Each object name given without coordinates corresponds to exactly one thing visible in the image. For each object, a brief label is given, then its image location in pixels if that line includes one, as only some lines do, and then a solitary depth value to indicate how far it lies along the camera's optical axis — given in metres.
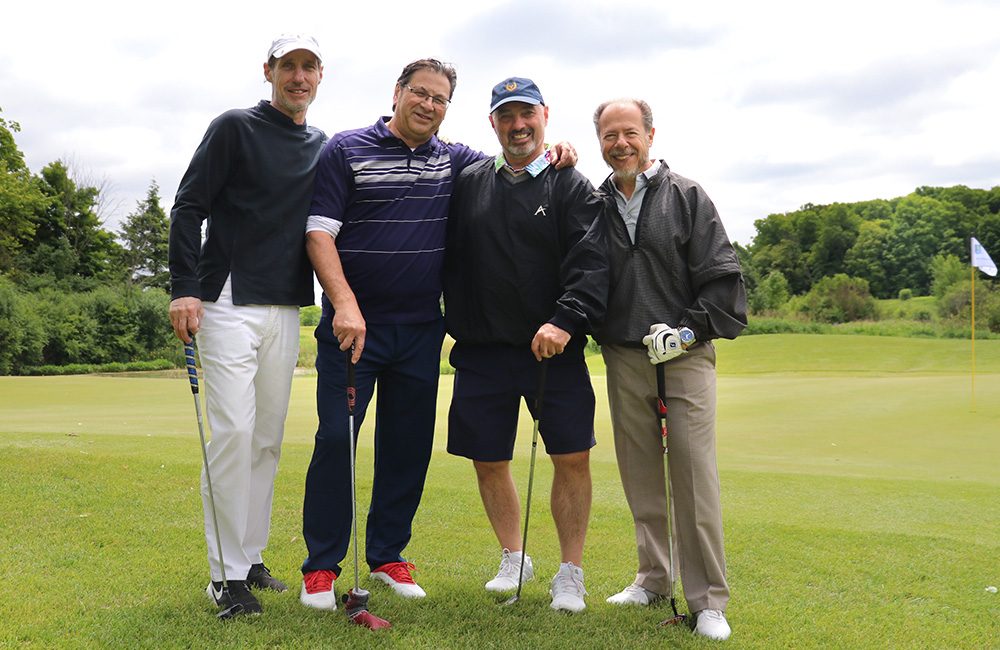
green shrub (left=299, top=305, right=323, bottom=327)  34.46
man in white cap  3.42
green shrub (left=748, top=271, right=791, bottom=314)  46.41
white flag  16.42
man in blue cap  3.54
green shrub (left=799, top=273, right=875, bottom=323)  42.59
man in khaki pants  3.38
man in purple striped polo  3.53
